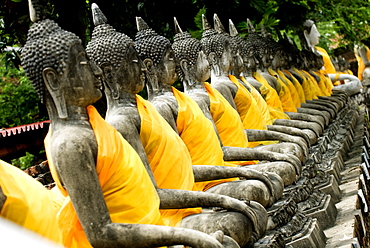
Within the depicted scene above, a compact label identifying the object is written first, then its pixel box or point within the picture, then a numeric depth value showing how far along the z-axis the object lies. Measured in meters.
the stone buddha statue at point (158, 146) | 7.86
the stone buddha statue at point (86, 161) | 6.25
